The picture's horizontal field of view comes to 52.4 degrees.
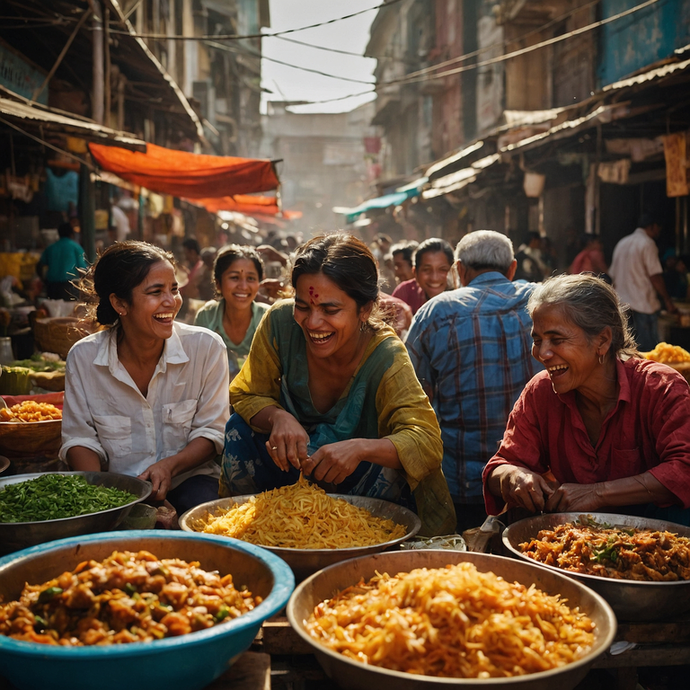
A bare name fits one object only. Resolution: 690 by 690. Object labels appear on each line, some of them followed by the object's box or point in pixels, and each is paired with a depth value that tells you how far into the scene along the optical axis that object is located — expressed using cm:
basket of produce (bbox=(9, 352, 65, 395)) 511
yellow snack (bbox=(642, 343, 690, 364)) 542
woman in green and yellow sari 272
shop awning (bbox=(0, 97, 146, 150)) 676
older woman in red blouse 251
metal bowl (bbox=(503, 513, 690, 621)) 188
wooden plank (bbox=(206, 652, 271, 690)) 167
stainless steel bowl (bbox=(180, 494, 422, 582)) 205
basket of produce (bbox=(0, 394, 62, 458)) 379
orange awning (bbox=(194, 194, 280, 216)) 1599
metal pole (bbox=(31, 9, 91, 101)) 826
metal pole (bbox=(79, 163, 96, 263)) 944
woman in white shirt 327
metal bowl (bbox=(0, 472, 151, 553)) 216
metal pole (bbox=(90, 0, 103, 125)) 927
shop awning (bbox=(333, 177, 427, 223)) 1745
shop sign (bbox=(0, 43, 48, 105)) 899
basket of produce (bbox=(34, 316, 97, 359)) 582
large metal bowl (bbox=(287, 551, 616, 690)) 144
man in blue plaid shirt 398
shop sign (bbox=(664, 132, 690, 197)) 749
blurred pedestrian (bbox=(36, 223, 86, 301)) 918
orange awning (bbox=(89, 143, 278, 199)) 964
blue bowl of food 140
